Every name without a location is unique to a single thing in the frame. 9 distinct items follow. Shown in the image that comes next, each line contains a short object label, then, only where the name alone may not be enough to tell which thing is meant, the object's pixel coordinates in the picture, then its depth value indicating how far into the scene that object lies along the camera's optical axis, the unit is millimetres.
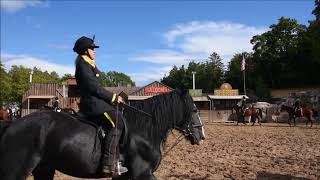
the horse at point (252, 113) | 39053
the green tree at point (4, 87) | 70750
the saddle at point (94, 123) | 6355
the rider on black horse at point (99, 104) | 6211
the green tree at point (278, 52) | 73375
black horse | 6035
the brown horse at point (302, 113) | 34406
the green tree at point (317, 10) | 60000
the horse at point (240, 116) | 40172
